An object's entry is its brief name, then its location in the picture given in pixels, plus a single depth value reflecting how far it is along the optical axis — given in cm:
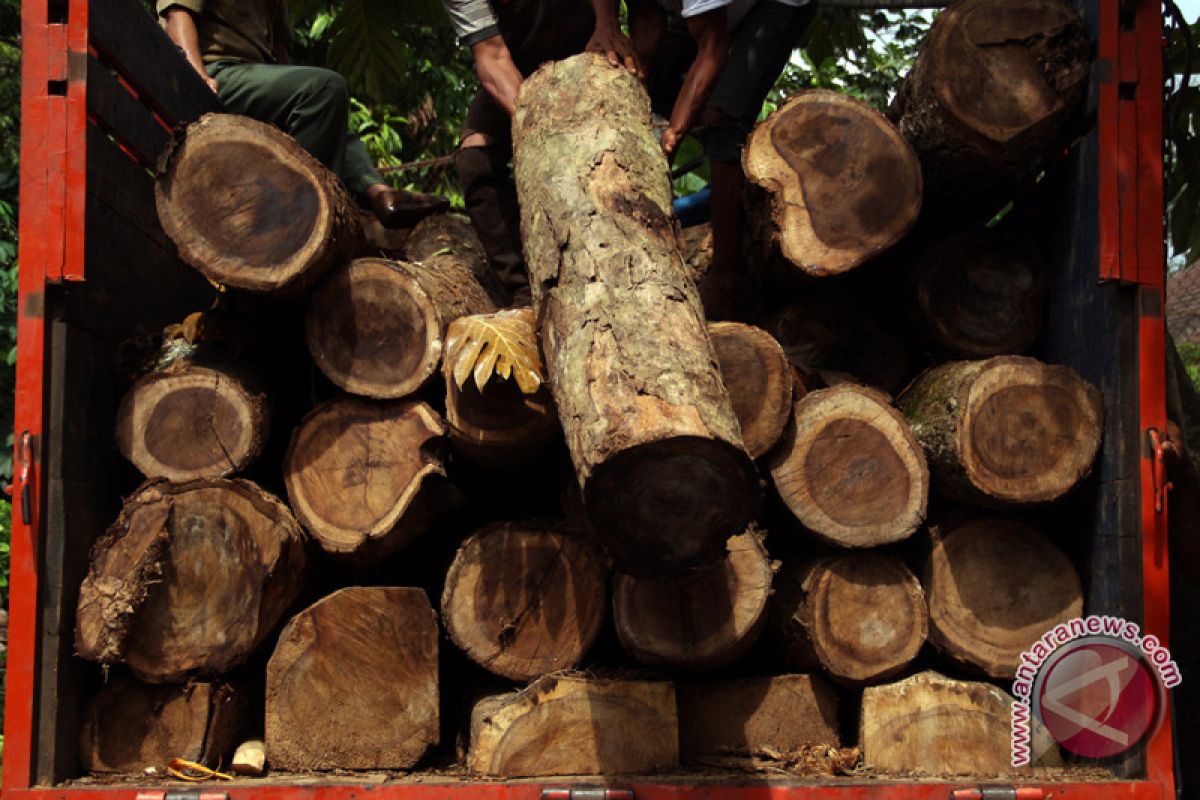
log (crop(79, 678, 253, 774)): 300
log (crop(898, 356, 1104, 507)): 312
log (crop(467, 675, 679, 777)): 290
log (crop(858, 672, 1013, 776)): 301
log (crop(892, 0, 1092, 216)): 334
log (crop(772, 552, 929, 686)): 314
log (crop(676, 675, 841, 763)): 315
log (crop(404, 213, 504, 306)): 426
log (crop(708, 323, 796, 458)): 311
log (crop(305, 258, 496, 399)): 322
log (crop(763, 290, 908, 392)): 380
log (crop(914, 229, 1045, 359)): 359
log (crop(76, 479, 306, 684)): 300
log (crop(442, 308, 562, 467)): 293
